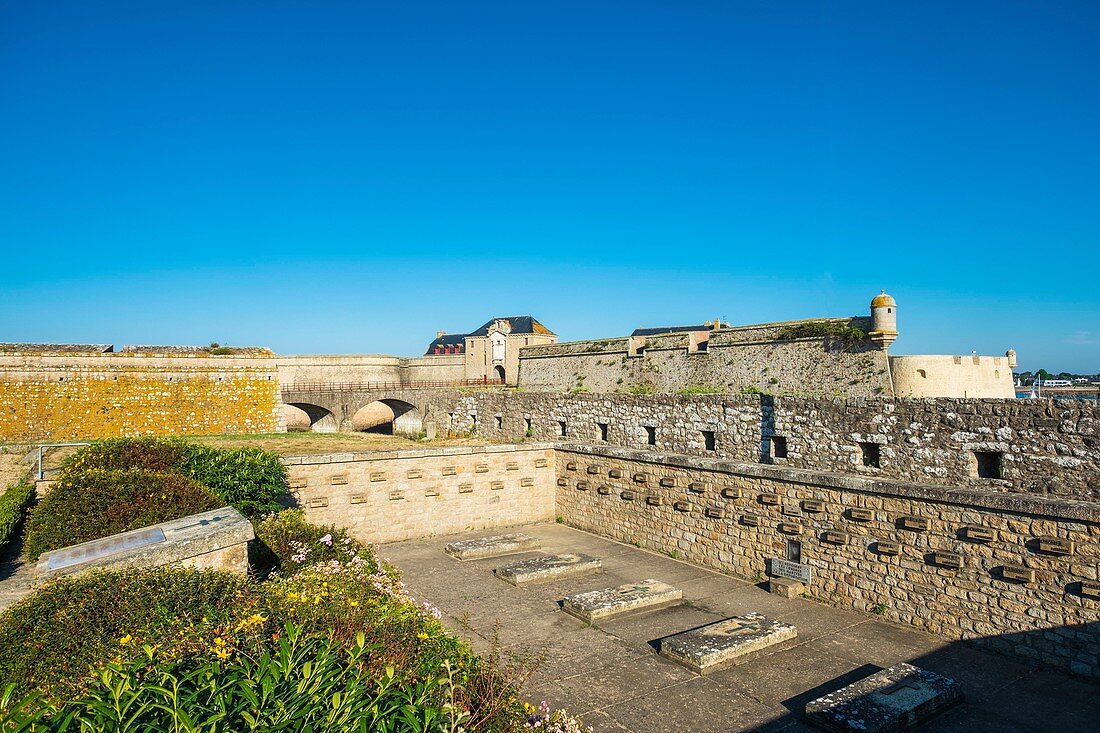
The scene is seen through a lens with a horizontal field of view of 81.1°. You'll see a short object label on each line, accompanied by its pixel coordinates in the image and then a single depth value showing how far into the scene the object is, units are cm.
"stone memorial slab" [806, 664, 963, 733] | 611
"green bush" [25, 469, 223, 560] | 734
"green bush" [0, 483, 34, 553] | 817
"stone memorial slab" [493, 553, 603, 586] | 1077
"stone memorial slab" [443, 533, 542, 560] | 1235
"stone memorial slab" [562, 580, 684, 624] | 912
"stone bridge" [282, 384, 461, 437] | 3092
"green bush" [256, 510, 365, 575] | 783
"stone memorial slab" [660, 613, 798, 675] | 753
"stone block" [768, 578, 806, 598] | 1023
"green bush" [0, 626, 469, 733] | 338
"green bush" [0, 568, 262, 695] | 412
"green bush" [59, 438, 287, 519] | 973
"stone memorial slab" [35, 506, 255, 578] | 553
